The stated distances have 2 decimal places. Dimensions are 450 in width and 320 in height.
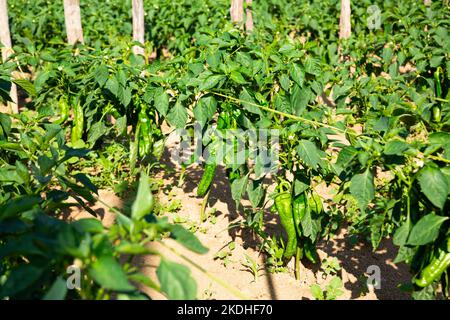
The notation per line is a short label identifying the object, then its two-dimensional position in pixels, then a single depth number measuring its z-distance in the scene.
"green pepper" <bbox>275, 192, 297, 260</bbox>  2.66
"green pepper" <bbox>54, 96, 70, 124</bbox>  3.65
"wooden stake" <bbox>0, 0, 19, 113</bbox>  4.60
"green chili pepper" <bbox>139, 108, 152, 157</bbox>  3.22
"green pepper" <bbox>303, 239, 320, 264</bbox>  2.82
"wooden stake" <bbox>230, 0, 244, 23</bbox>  5.51
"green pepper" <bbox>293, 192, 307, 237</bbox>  2.64
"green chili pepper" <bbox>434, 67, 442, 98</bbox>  4.32
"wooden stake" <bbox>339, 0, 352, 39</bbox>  6.52
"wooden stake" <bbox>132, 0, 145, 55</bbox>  4.73
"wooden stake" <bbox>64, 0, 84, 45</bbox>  4.79
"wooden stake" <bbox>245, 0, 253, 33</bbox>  5.84
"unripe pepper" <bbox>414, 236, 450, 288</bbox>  1.97
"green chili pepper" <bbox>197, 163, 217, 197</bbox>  3.08
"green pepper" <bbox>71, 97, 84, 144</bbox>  3.53
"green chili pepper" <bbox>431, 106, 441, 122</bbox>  2.37
